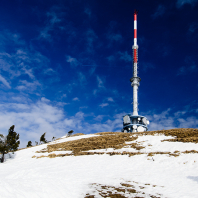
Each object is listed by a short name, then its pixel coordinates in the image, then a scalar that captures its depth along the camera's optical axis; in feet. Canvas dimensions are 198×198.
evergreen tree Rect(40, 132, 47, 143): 185.44
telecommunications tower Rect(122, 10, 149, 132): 180.96
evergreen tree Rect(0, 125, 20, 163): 78.87
